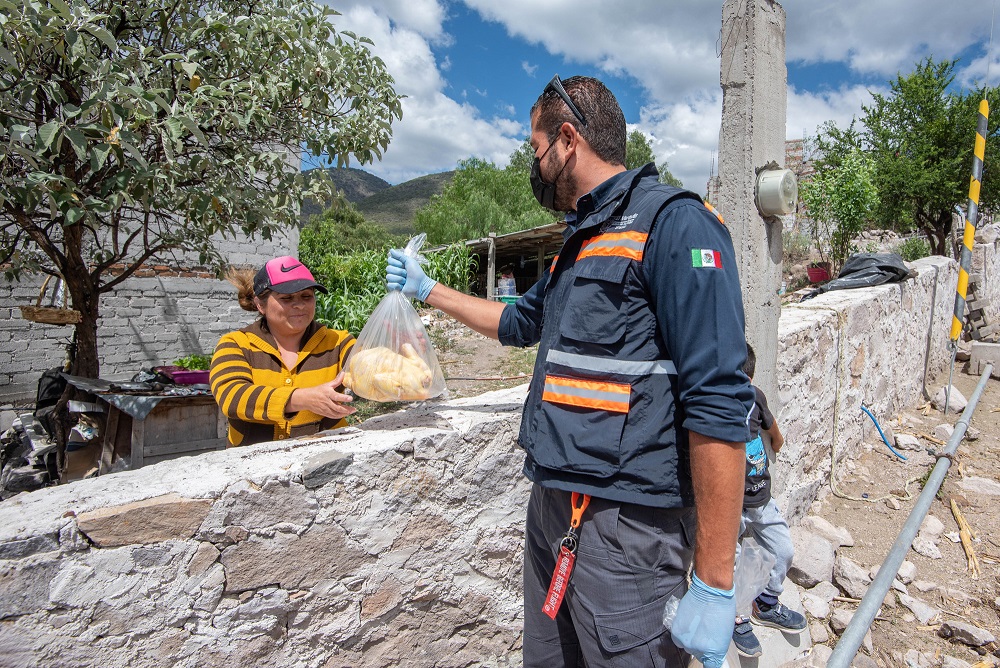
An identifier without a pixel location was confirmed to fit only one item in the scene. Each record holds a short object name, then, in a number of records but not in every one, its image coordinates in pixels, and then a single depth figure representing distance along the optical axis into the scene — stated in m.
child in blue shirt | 2.21
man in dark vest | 1.13
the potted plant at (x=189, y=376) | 4.81
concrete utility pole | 2.35
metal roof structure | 11.74
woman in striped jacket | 1.94
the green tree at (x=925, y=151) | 12.26
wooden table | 3.67
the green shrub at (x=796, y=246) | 13.25
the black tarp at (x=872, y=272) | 5.10
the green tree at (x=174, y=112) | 2.15
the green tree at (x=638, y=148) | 30.61
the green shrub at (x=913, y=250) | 10.88
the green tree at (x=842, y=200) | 9.70
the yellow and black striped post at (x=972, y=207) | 5.02
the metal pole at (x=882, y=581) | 2.02
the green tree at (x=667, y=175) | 32.97
